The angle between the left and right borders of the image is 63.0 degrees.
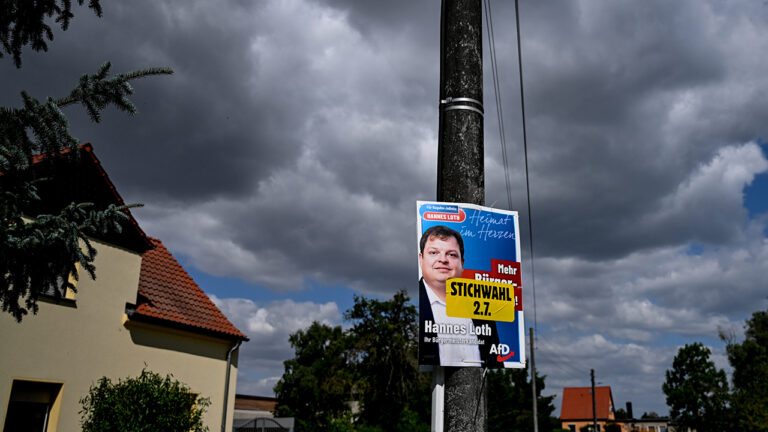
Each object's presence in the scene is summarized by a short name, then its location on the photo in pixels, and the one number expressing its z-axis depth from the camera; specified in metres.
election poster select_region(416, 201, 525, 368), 4.03
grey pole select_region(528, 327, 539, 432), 40.75
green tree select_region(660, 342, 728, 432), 57.28
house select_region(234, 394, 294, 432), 27.30
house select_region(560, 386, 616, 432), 88.19
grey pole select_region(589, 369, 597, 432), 58.03
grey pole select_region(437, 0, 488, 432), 3.80
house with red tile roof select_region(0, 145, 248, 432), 12.46
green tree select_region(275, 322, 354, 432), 45.38
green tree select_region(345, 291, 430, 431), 43.47
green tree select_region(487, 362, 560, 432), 57.47
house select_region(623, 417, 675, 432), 92.44
